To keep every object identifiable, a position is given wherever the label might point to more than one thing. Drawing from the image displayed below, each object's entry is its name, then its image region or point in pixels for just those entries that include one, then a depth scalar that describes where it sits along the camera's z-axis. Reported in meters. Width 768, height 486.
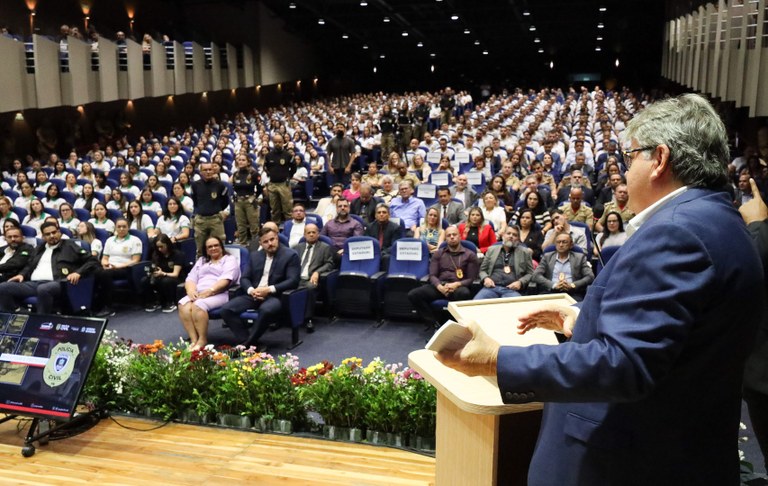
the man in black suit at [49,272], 7.74
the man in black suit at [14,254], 8.12
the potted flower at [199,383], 4.10
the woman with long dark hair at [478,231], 7.95
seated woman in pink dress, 6.95
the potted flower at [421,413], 3.69
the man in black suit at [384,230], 8.39
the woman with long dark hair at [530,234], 7.63
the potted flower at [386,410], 3.76
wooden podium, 1.89
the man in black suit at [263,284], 6.90
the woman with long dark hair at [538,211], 8.06
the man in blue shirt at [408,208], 9.48
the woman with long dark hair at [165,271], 8.35
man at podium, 1.21
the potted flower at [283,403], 3.96
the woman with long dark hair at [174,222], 9.36
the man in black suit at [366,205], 9.37
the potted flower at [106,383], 4.13
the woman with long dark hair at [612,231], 7.08
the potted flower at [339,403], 3.88
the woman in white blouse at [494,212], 8.59
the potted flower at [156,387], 4.13
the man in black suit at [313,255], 7.84
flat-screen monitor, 3.66
